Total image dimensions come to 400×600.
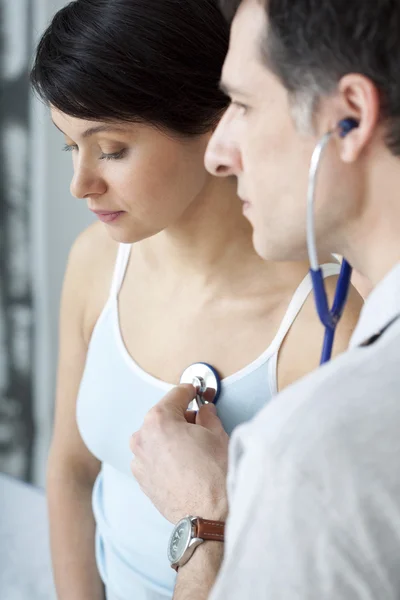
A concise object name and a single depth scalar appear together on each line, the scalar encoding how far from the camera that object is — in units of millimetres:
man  950
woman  1375
